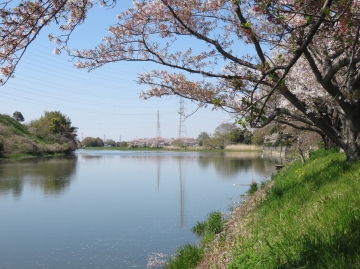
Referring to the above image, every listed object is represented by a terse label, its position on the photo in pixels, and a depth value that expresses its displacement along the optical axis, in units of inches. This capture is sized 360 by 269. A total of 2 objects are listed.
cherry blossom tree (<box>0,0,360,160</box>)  149.0
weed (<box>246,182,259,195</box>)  616.8
